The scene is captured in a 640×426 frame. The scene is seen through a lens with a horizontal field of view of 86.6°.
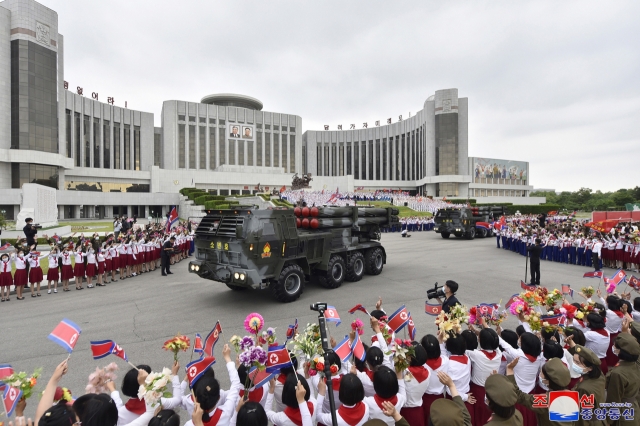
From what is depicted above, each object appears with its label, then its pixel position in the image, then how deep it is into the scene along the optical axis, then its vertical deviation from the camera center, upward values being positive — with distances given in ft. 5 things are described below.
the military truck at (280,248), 29.73 -3.95
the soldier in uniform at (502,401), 9.34 -5.30
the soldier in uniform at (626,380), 12.25 -6.21
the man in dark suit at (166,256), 45.91 -6.55
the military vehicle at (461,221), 84.69 -3.31
